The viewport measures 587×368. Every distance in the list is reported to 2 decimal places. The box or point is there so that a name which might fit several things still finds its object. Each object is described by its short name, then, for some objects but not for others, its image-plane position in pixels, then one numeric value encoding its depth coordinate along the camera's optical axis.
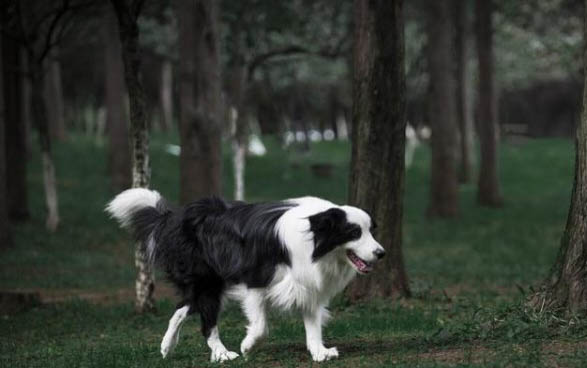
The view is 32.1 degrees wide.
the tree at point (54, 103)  39.81
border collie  8.64
